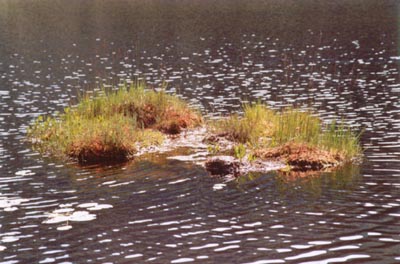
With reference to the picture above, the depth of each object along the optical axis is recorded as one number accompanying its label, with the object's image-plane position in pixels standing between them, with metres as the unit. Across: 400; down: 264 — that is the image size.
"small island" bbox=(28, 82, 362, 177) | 24.42
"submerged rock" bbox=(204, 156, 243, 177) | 23.80
